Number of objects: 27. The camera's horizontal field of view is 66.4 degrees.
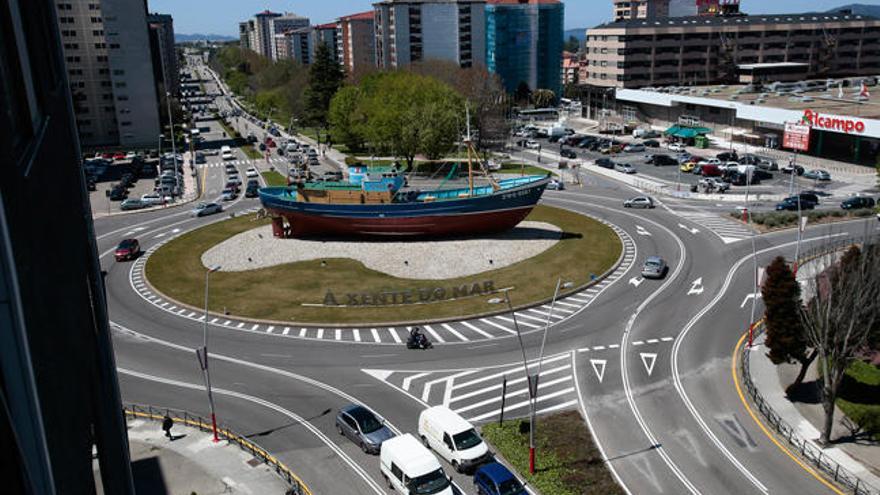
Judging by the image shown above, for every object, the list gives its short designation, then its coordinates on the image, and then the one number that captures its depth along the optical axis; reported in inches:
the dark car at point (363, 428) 1192.8
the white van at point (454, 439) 1134.4
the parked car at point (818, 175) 3166.8
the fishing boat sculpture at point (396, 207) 2306.8
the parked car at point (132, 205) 3198.1
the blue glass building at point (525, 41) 6486.2
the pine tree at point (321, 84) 5000.0
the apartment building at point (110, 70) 4525.1
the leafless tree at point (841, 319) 1141.1
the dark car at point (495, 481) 1034.1
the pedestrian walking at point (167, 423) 1248.2
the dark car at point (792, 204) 2645.2
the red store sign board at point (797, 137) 3469.5
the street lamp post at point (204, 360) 1225.9
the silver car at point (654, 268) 2000.5
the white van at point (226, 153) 4498.0
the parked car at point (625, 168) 3587.6
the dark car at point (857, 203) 2655.0
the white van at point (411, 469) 1043.3
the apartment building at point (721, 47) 5167.3
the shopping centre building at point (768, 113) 3430.1
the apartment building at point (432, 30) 6373.0
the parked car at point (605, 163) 3768.0
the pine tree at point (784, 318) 1323.8
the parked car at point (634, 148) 4192.9
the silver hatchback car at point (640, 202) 2851.9
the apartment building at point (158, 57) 6034.5
